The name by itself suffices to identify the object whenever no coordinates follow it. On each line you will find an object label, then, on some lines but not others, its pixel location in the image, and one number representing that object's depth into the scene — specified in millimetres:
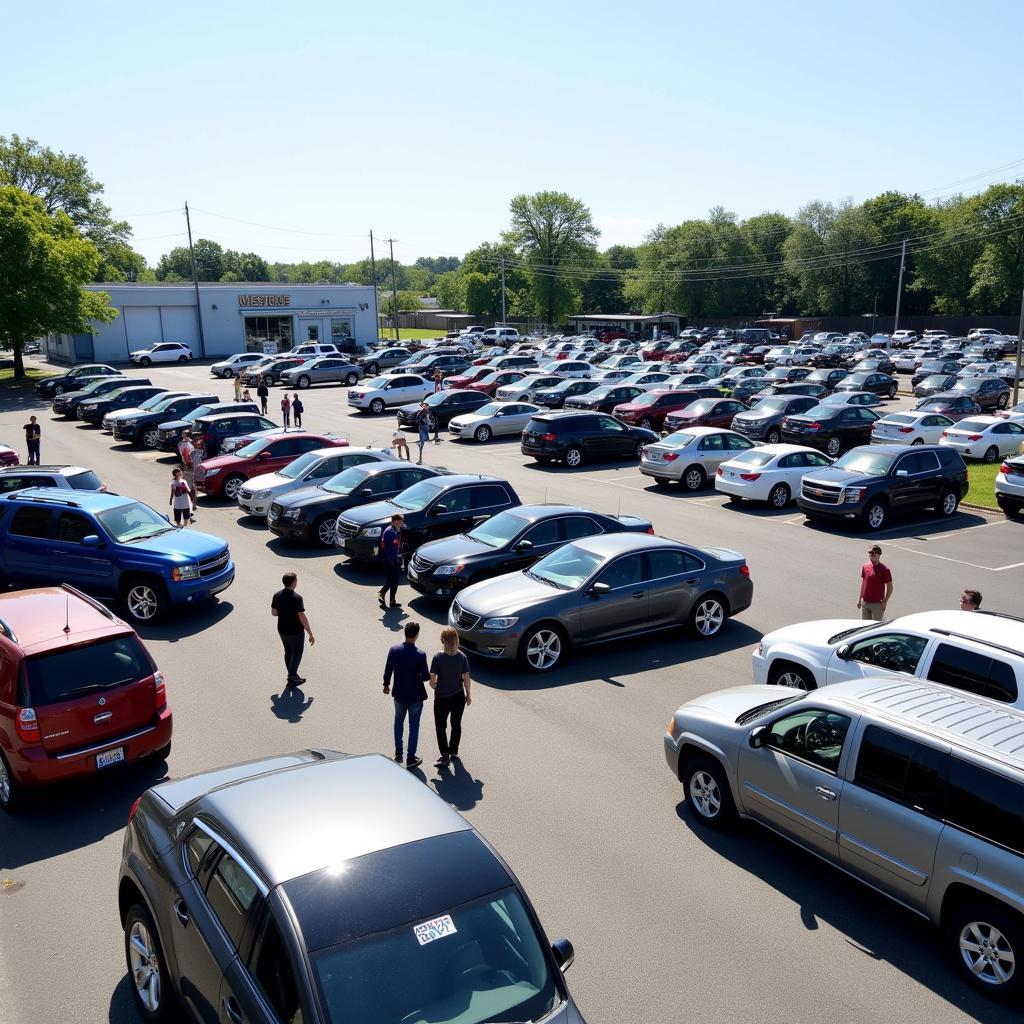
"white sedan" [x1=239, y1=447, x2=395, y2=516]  19969
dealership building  64812
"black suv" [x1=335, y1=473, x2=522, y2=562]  16328
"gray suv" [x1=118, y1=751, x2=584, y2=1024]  4086
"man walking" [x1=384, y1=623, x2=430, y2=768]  8953
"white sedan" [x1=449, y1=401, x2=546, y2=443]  32625
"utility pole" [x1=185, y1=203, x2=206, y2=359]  66625
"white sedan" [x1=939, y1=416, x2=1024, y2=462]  28062
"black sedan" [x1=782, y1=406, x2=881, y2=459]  28000
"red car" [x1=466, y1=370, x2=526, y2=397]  42562
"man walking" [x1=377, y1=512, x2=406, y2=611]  14391
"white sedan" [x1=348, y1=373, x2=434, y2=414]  39281
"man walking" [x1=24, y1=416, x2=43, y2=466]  25422
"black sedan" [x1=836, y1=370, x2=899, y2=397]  43312
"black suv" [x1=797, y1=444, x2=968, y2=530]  20188
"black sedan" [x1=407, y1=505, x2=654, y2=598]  14031
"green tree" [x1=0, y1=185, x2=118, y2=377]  46469
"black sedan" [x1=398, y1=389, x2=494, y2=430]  34912
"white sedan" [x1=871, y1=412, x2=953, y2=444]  28844
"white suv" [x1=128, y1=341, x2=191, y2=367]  61562
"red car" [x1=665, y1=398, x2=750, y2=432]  30734
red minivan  8039
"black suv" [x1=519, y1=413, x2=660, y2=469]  27531
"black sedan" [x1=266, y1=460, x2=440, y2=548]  18016
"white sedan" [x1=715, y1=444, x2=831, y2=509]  22484
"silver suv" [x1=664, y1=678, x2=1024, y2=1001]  5918
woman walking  9023
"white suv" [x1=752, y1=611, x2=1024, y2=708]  8578
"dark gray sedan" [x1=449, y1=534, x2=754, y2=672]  11711
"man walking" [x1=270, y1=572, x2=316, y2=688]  11141
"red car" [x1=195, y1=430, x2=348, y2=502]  22719
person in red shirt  12609
